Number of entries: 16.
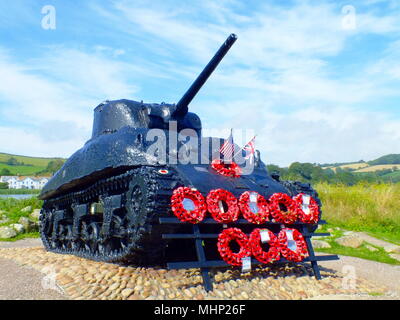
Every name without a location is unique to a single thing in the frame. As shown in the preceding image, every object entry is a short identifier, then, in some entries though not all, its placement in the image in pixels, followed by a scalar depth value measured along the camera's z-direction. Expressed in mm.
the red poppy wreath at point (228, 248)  6664
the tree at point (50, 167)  48975
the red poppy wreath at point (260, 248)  7115
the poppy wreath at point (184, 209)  6375
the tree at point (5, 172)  52406
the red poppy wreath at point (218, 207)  6785
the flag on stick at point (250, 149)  9242
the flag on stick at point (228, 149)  8402
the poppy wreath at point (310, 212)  8305
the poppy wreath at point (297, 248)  7570
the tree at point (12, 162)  60312
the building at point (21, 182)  53438
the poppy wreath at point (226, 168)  8023
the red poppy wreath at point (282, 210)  7818
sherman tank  6648
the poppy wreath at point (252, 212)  7227
